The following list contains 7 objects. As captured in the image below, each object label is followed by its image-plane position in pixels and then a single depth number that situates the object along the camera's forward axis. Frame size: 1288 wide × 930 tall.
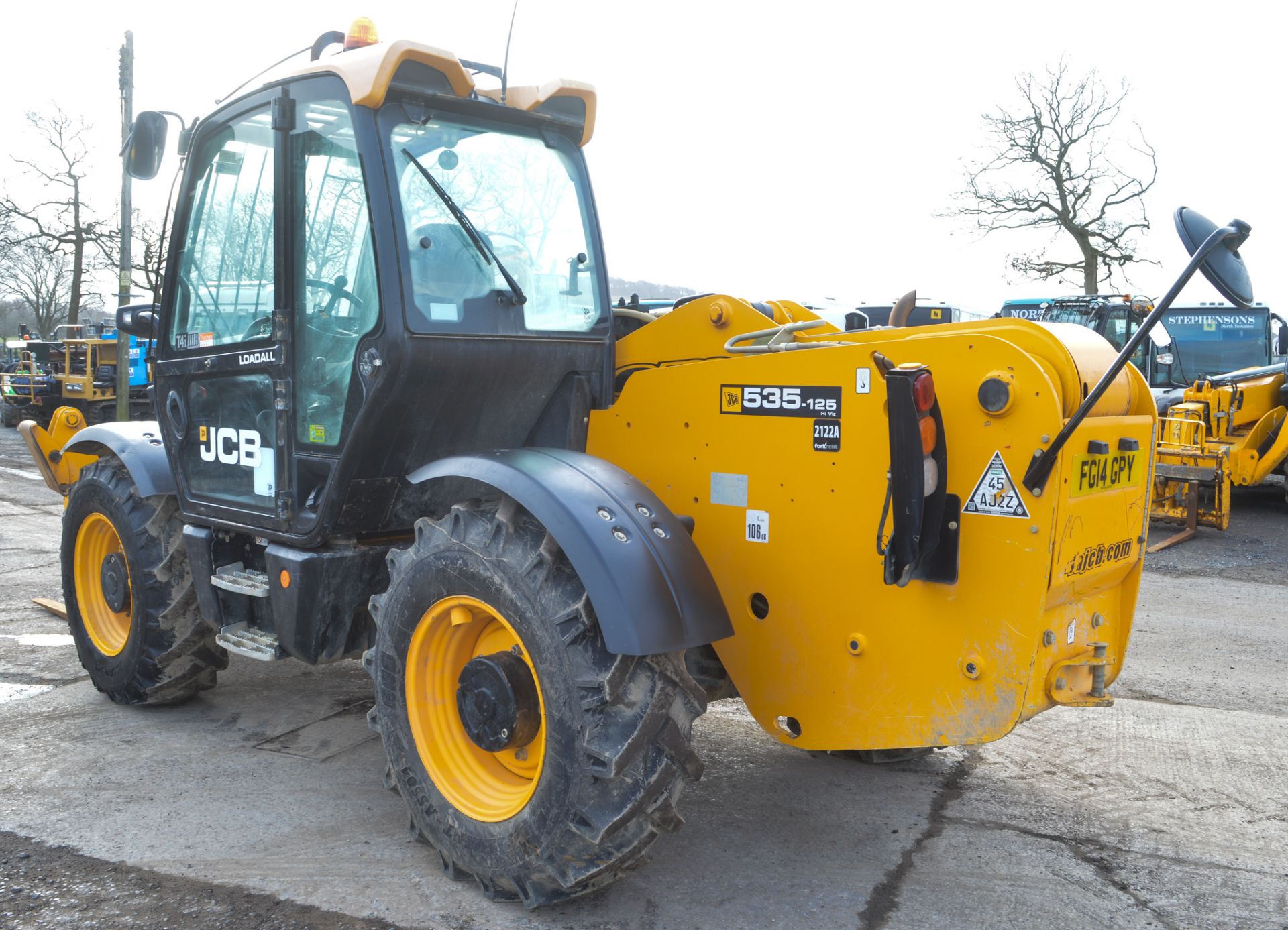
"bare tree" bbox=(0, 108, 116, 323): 30.91
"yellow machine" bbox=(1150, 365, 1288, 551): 10.44
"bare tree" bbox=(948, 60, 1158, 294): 26.91
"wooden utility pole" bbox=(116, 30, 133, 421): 16.27
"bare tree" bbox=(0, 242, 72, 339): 38.62
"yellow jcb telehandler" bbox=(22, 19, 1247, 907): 2.82
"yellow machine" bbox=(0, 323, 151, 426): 20.41
